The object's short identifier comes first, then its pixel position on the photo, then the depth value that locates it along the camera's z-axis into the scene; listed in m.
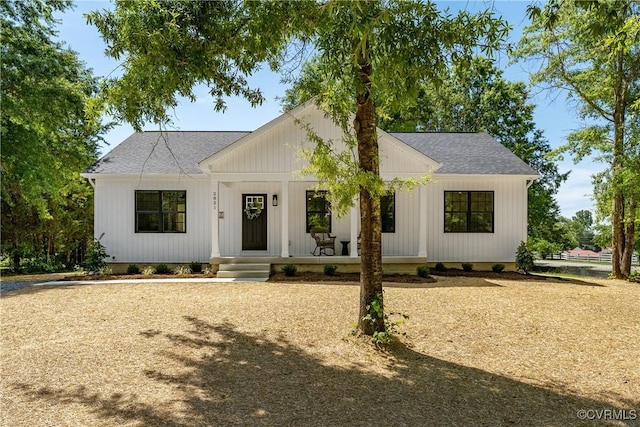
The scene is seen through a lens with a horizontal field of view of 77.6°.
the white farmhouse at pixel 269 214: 13.38
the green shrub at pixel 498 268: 13.35
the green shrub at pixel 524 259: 13.07
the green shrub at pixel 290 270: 11.59
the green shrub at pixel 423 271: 11.80
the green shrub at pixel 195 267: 12.66
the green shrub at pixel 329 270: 11.84
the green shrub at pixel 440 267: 13.27
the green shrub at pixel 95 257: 12.20
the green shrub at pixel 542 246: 22.69
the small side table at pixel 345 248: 13.42
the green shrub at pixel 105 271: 12.38
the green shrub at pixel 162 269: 12.55
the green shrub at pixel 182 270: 12.13
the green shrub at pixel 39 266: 15.40
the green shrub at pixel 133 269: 12.73
